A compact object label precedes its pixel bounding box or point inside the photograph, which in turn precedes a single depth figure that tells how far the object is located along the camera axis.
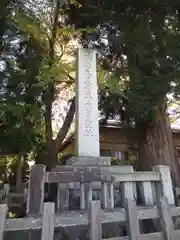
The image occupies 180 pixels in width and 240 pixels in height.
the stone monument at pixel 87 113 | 2.70
